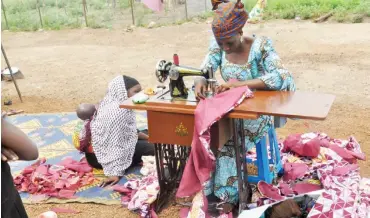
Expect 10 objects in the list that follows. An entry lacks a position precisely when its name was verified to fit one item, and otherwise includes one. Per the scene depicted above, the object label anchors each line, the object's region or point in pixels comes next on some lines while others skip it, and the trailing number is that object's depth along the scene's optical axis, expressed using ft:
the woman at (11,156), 5.58
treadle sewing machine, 8.96
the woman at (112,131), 13.23
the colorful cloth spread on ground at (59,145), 13.10
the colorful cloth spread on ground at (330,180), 9.68
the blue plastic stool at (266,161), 11.69
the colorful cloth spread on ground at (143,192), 11.93
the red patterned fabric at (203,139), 9.25
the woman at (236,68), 10.00
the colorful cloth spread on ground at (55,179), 13.39
